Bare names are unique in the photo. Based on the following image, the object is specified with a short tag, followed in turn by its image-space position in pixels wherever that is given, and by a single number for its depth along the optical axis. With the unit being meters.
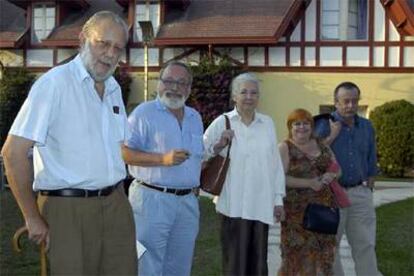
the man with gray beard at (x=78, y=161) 3.34
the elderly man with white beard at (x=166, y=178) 4.52
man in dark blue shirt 5.77
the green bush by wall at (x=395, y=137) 18.39
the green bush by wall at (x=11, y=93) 20.91
